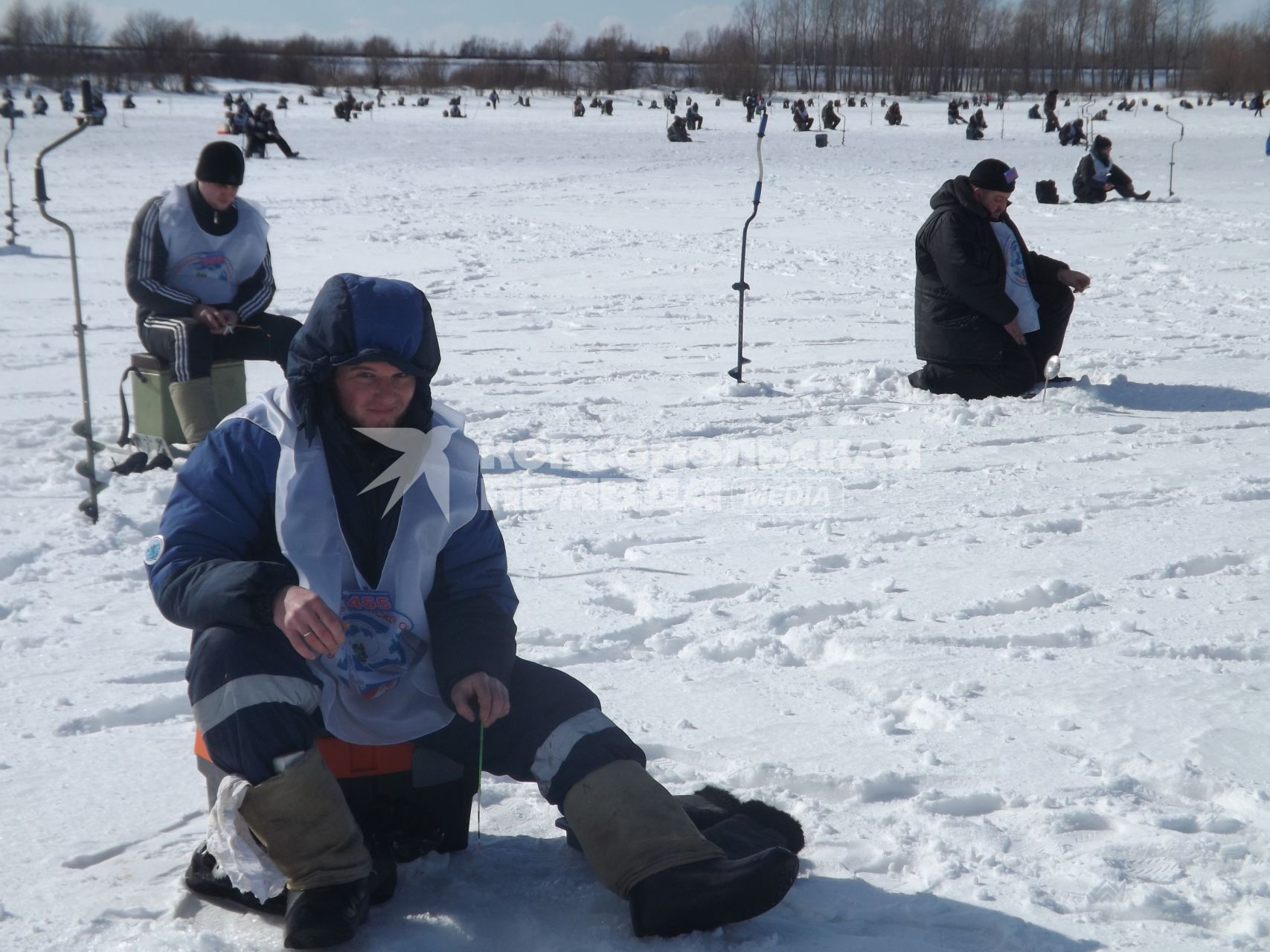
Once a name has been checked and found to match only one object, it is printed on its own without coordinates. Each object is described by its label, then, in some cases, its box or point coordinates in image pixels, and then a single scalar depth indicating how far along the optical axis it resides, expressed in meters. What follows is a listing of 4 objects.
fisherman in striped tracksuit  4.80
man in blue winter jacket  1.91
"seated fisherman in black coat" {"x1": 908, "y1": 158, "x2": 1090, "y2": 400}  5.70
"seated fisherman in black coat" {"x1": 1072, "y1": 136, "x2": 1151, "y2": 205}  14.97
